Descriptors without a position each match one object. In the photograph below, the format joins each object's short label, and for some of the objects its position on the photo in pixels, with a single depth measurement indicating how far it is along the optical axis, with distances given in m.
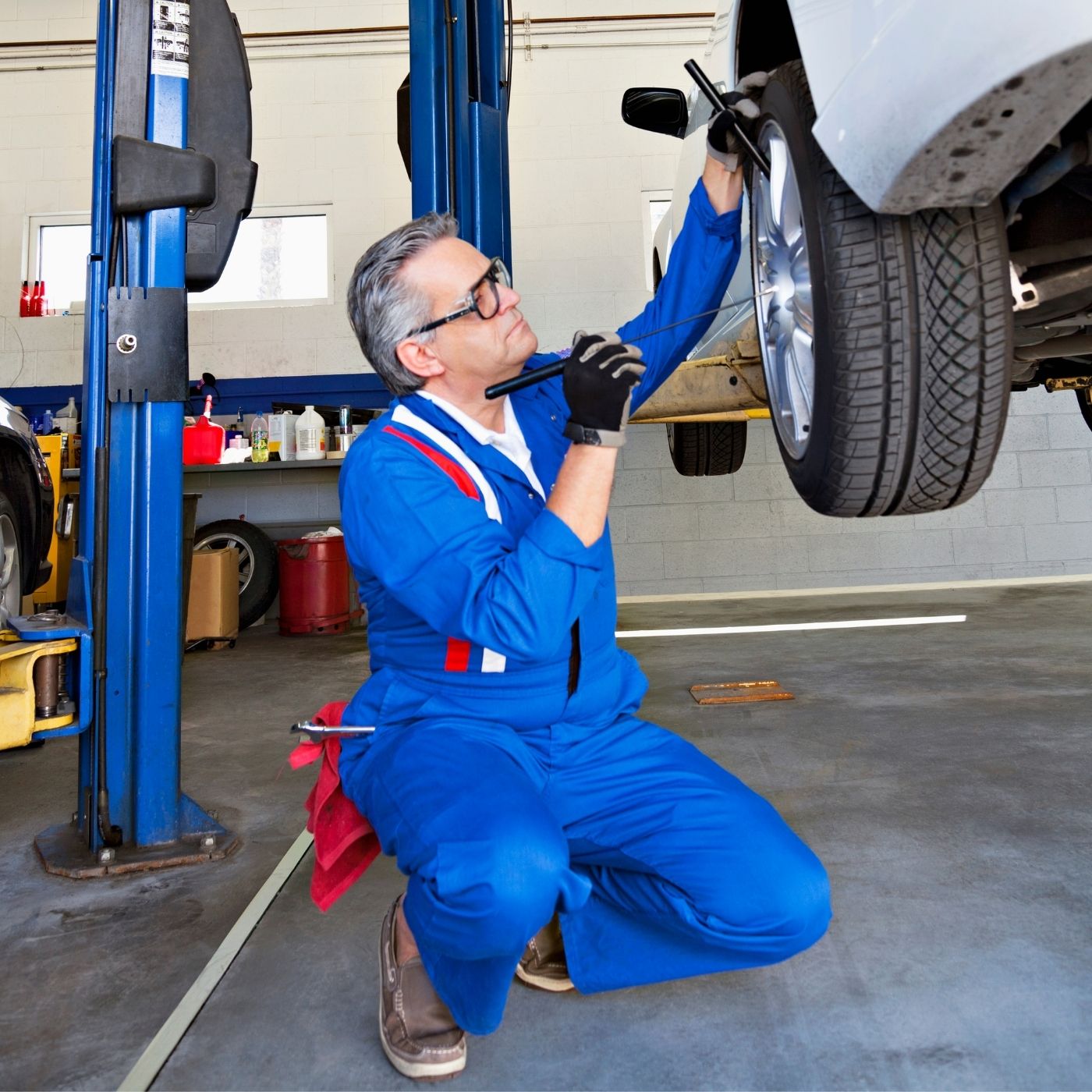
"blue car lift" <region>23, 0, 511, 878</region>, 1.75
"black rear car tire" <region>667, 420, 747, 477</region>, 3.85
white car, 0.82
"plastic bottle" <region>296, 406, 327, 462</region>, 4.95
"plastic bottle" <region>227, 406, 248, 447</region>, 5.13
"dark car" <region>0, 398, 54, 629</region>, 2.13
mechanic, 0.98
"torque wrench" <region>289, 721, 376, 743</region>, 1.17
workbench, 5.58
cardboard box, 4.34
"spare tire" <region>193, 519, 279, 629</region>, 5.02
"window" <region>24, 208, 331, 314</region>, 5.82
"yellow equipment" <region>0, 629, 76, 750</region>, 1.61
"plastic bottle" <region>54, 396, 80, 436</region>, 4.83
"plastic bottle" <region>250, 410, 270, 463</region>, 4.92
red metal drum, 4.85
